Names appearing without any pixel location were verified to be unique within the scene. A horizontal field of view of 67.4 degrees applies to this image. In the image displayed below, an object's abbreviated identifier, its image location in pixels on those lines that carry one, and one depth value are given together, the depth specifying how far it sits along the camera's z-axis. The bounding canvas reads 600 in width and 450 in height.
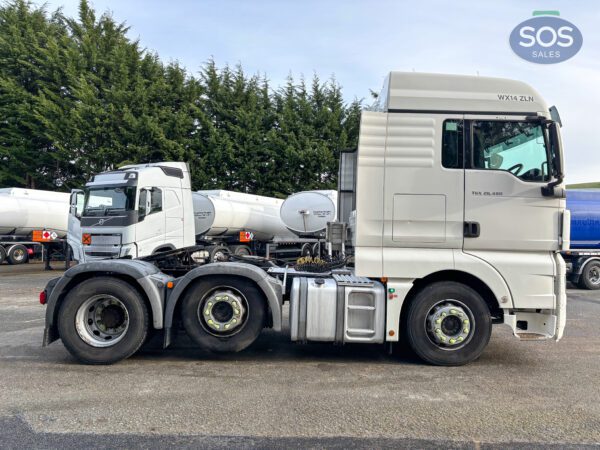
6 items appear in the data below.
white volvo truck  11.38
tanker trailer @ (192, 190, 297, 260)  15.98
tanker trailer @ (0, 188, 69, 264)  18.05
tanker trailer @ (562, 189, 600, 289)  12.80
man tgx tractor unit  5.18
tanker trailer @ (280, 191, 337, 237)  14.91
